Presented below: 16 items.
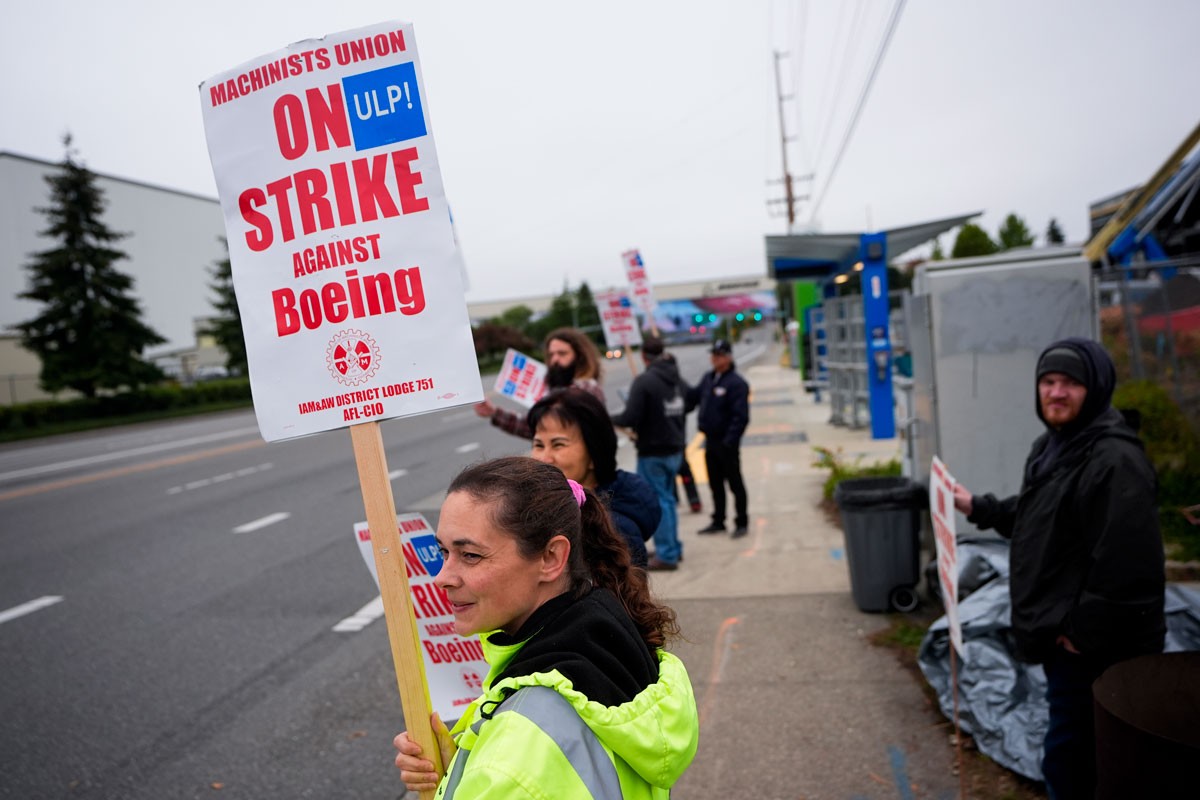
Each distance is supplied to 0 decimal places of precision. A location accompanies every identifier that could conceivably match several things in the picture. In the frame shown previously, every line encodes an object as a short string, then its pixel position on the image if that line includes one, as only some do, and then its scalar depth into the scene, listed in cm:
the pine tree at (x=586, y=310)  8838
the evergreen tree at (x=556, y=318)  8900
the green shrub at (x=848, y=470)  801
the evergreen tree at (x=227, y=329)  4741
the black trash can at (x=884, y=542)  507
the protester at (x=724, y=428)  752
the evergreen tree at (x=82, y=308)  3547
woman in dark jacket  321
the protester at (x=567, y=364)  589
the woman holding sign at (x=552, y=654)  127
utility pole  3884
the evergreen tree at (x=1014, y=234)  6306
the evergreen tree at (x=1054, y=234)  8319
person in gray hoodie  676
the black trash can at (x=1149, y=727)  215
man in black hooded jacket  257
